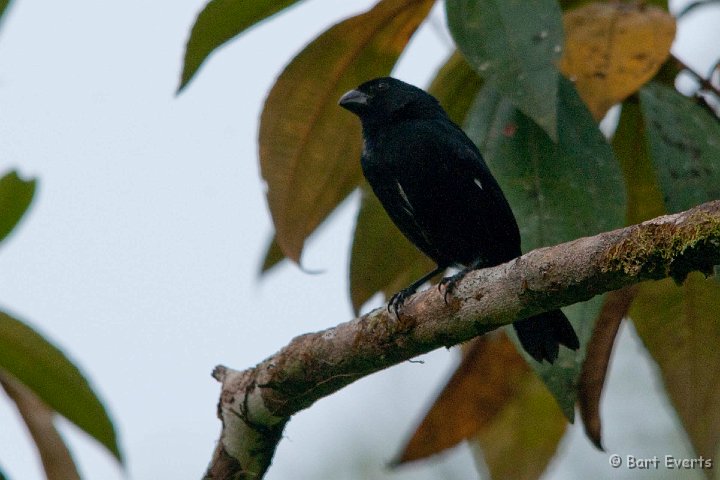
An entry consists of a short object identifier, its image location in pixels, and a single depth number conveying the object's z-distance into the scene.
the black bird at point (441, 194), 7.21
